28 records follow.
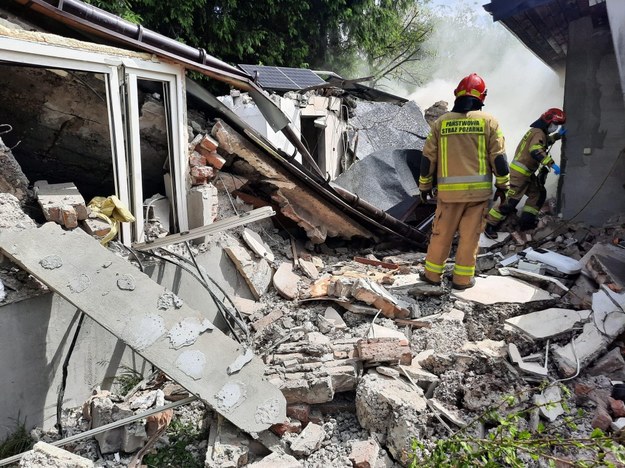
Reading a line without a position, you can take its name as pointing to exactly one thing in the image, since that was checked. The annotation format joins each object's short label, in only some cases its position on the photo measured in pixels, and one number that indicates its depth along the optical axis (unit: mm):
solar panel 7996
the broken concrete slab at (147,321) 2629
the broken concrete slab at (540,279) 4395
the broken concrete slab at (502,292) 4195
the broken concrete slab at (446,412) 2781
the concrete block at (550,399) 2807
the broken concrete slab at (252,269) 4426
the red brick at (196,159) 4289
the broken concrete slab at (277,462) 2430
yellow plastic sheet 3287
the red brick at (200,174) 4281
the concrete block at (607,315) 3498
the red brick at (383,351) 3100
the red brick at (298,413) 2816
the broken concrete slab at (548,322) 3639
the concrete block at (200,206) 4219
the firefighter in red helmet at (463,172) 4258
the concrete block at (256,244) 4703
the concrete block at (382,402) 2736
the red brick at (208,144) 4316
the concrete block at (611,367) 3232
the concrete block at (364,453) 2506
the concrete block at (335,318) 3940
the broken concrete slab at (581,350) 3268
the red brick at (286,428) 2688
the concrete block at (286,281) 4598
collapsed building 2682
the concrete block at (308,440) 2604
